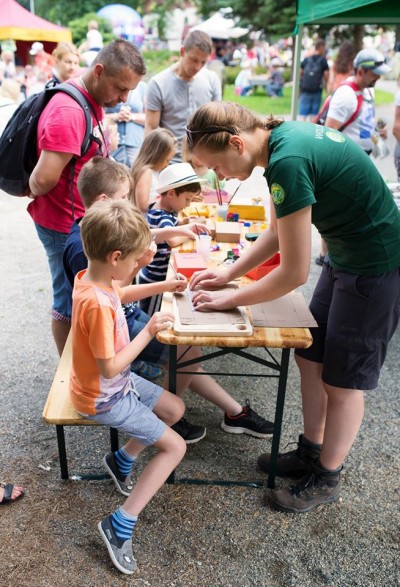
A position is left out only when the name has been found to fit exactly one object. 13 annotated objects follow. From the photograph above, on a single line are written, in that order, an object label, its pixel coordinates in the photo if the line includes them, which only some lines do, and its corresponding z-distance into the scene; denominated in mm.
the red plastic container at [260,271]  2318
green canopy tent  4695
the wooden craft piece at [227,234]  2809
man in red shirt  2371
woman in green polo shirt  1701
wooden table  1891
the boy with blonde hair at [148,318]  2211
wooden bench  2086
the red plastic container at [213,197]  3758
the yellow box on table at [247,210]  3297
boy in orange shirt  1760
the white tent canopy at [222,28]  20531
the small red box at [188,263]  2326
